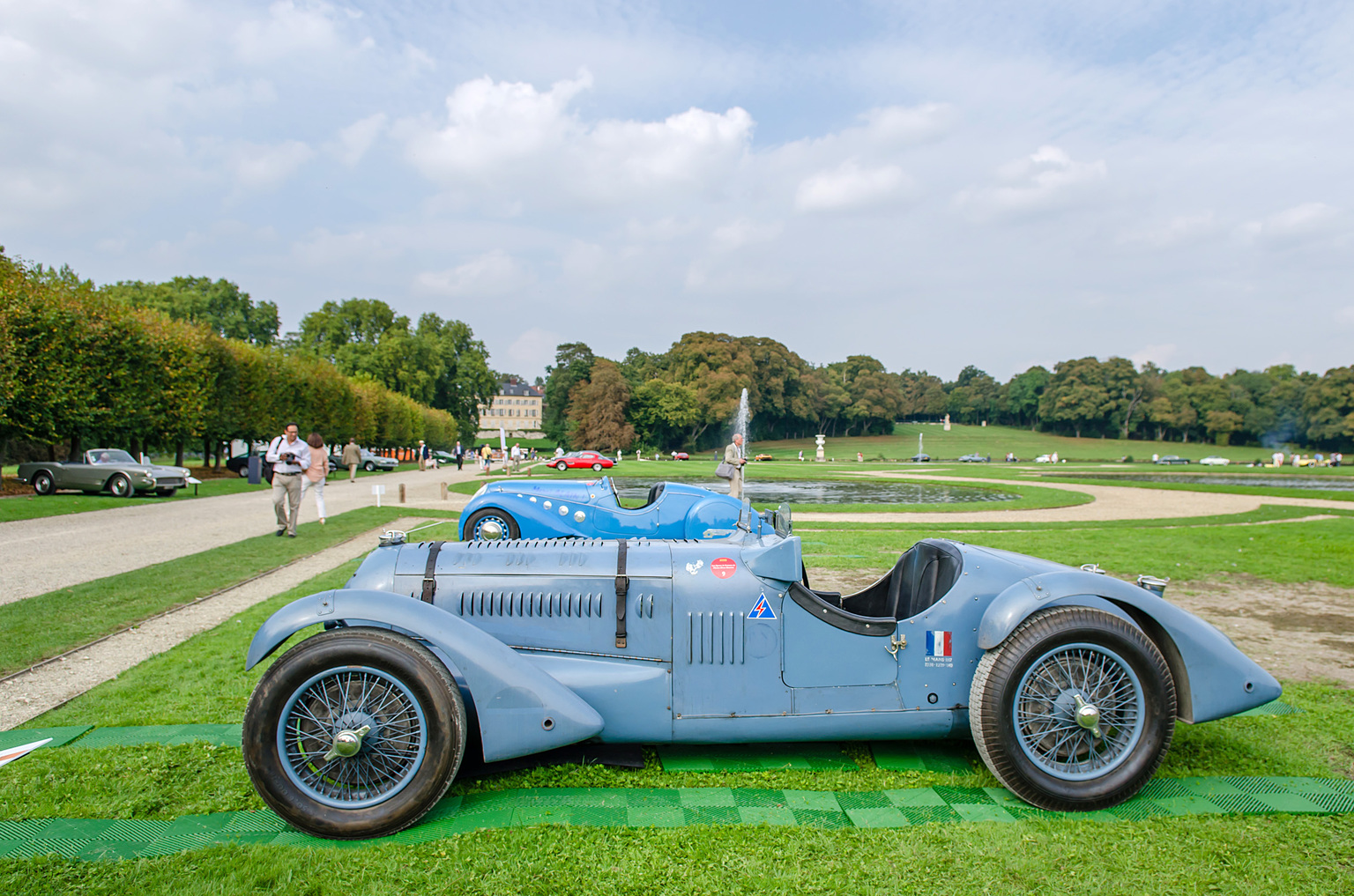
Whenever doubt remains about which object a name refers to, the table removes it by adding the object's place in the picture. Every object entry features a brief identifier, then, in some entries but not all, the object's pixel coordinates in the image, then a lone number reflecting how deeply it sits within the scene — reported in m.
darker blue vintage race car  8.45
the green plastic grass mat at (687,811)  2.85
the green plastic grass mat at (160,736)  3.78
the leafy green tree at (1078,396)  109.19
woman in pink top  13.83
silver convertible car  19.67
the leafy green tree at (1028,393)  132.75
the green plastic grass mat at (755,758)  3.63
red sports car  43.91
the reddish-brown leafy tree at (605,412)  80.00
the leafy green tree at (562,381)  103.06
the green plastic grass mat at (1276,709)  4.34
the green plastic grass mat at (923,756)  3.64
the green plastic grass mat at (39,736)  3.76
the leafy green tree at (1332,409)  85.50
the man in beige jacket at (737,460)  14.30
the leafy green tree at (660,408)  82.75
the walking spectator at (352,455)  28.97
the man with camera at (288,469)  11.85
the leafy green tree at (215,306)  61.12
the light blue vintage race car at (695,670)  3.03
